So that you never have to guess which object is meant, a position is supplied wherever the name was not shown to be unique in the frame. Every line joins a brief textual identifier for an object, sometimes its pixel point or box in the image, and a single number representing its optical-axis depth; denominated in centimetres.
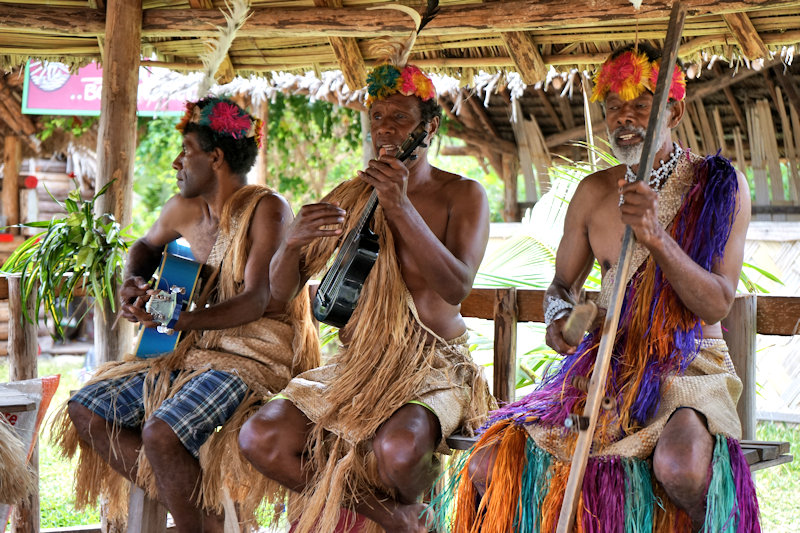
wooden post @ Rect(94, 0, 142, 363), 421
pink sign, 949
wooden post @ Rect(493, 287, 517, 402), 344
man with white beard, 235
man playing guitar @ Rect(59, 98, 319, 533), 317
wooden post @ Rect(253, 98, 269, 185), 998
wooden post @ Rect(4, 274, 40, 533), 413
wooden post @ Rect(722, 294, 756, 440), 303
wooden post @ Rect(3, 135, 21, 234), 1152
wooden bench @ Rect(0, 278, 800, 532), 301
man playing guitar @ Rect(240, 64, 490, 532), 279
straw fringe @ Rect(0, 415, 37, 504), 295
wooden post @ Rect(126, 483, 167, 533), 340
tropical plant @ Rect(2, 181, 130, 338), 395
